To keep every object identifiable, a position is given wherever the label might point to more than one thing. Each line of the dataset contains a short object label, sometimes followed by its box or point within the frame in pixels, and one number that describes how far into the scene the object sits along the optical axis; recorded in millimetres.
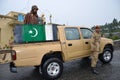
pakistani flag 2658
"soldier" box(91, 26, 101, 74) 3113
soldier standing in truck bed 3013
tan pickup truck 2554
